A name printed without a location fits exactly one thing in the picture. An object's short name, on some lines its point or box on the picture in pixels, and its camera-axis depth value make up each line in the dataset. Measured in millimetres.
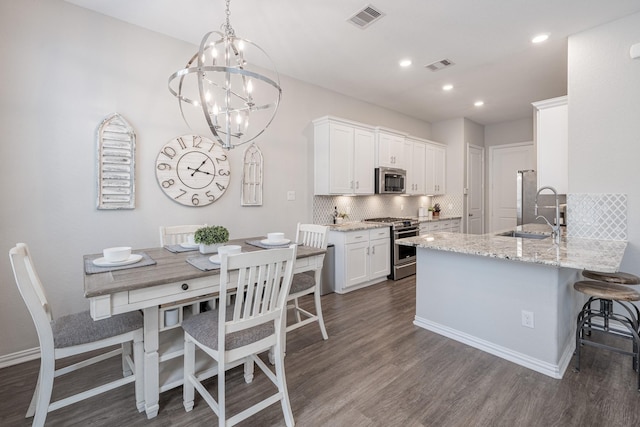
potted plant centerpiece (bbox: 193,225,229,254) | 2207
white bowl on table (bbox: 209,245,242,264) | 1968
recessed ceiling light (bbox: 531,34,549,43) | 3039
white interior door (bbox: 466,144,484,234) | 6339
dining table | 1509
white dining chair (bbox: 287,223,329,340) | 2562
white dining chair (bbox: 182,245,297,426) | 1560
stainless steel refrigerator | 4719
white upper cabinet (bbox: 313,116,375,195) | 4215
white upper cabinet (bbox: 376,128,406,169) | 4820
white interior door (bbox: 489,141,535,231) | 6250
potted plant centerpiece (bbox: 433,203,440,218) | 6310
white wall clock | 3074
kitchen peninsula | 2174
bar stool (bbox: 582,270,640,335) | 2275
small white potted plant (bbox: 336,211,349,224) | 4707
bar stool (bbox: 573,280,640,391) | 2074
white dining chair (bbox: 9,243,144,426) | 1487
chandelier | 2167
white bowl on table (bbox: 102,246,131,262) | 1910
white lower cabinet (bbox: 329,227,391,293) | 4047
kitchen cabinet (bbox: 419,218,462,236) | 5391
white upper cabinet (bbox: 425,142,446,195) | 5951
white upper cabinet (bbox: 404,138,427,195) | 5477
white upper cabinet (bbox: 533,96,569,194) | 3225
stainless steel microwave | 4805
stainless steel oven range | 4633
